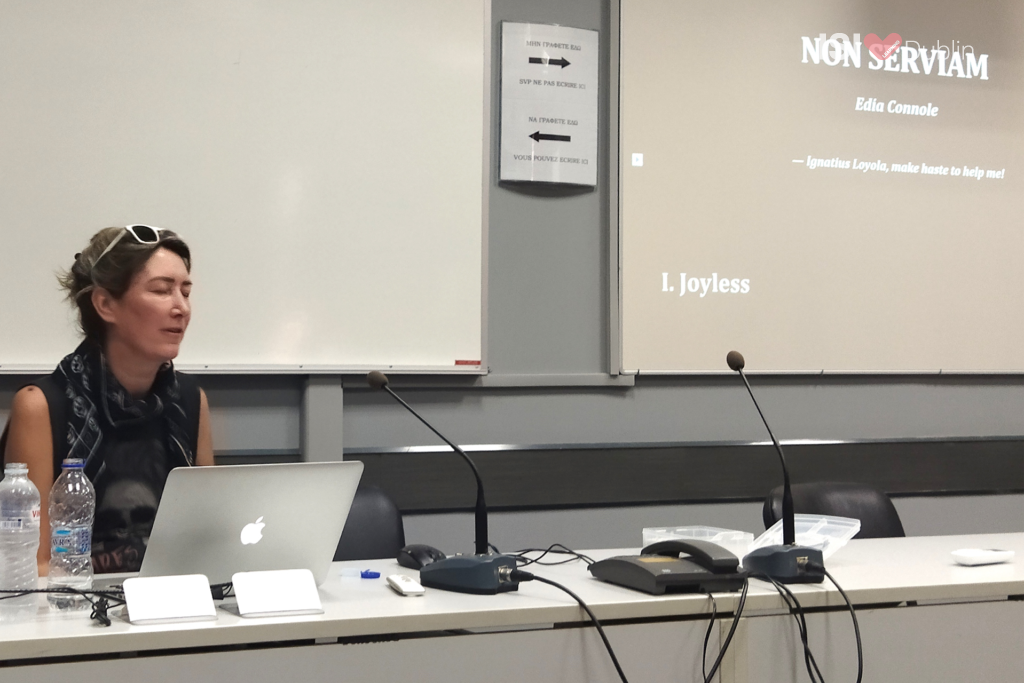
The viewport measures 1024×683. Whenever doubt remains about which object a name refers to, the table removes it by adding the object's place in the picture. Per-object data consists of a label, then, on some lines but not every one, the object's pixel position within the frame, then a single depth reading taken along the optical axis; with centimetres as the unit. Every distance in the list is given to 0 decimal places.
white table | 121
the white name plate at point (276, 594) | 132
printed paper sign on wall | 295
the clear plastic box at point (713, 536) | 197
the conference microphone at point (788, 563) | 157
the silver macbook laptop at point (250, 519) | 133
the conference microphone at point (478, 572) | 148
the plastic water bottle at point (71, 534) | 144
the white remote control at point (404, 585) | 149
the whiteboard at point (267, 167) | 252
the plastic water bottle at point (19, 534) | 138
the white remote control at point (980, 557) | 180
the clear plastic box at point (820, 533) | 175
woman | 188
